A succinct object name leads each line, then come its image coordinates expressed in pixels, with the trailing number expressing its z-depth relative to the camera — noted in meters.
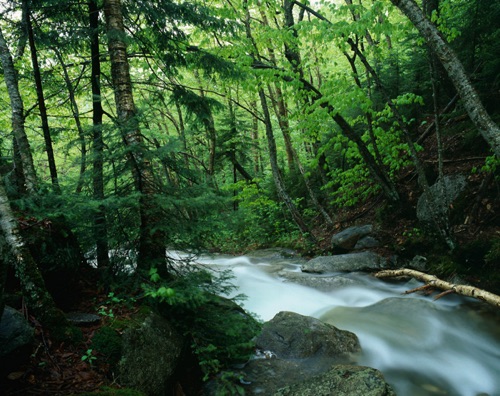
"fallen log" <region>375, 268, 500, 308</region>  5.32
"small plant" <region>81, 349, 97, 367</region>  2.91
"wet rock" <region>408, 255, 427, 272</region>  7.38
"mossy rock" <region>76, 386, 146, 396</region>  2.44
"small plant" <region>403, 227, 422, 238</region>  8.02
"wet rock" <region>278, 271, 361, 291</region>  7.75
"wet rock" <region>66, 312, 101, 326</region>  3.37
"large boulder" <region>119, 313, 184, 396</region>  3.12
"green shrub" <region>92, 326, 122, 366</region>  3.06
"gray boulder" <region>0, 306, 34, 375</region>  2.43
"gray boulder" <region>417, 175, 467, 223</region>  7.30
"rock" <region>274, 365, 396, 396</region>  3.25
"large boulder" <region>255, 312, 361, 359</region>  4.77
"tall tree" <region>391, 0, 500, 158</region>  4.77
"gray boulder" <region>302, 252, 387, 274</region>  8.39
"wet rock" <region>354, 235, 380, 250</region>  9.15
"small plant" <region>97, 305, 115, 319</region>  3.59
